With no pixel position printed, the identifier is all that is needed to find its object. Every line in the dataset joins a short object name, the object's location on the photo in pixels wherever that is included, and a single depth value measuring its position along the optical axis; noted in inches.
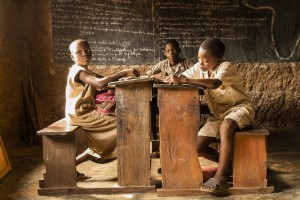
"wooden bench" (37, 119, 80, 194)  140.1
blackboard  253.0
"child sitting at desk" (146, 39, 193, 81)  212.7
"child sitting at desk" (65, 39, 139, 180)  149.6
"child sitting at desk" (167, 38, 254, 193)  133.6
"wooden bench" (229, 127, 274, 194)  135.0
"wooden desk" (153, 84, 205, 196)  133.7
